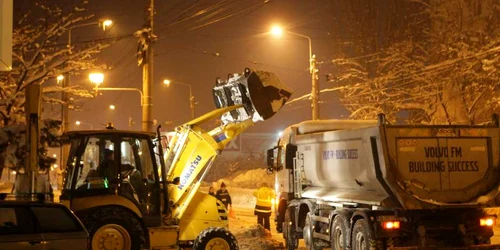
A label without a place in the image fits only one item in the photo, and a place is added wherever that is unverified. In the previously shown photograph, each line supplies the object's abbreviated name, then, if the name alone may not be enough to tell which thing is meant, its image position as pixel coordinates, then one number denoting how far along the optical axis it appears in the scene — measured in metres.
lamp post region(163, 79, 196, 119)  43.22
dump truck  11.08
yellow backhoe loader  10.30
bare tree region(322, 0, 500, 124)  22.28
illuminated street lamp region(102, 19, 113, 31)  20.64
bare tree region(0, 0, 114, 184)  19.39
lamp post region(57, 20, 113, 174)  21.08
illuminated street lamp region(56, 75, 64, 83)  22.04
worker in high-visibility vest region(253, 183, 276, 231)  19.28
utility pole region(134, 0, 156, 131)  17.77
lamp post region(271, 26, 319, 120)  27.05
